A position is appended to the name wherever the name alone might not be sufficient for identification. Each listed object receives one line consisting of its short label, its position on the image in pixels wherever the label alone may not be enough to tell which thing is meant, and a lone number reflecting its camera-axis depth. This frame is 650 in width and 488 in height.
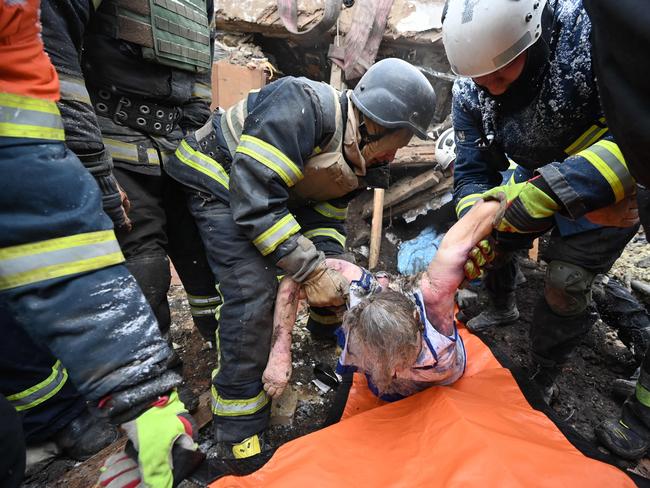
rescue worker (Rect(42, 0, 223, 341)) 1.33
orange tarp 1.15
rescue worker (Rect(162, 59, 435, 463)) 1.79
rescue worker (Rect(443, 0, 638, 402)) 1.59
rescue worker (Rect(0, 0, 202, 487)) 0.87
